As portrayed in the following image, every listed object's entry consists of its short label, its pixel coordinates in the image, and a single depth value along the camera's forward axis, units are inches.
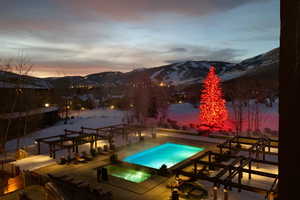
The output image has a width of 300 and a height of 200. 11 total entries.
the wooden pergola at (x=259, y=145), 530.6
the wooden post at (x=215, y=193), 305.6
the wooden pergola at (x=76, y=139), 627.6
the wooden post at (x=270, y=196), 266.0
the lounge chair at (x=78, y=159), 571.5
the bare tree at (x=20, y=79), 758.7
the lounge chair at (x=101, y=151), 645.9
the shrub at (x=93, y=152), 623.2
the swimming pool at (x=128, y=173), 502.5
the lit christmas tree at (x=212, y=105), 940.6
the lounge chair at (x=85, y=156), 591.8
